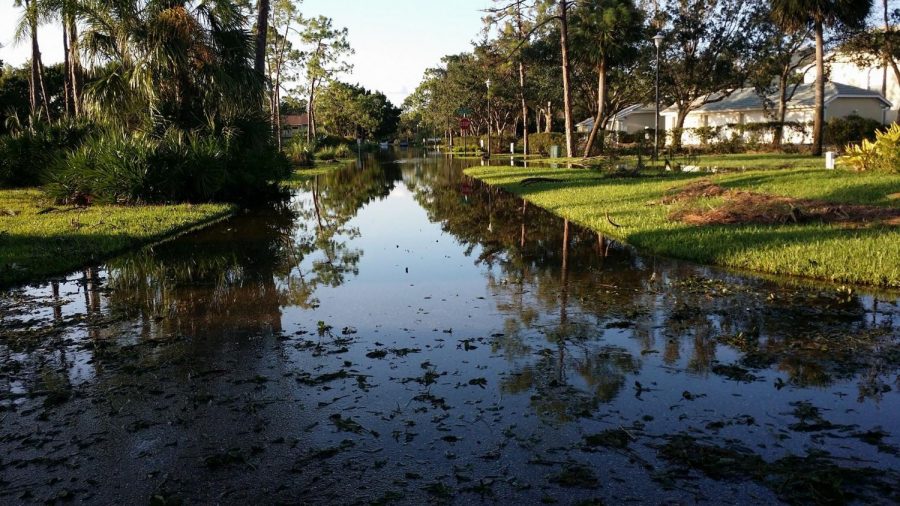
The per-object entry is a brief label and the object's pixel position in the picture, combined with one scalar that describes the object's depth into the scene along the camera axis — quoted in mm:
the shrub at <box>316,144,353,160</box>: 51819
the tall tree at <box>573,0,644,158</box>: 34344
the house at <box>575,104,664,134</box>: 57906
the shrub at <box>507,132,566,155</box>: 47694
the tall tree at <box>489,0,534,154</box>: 45906
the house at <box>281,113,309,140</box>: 122438
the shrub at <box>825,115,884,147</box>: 35906
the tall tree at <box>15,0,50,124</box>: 22789
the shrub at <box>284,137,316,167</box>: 40469
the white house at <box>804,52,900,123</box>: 51819
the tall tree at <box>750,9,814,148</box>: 41375
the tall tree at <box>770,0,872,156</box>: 28625
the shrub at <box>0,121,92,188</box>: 22234
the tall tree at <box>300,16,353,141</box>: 47531
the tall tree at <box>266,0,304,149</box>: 42188
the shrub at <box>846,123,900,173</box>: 18047
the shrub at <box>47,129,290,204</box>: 17469
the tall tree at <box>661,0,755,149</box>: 43438
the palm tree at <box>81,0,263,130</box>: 18500
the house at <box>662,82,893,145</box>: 39344
